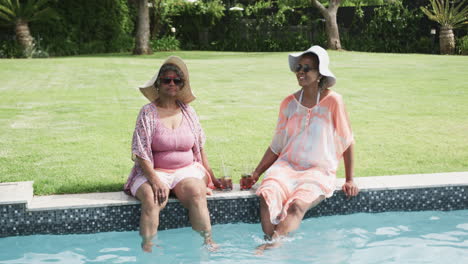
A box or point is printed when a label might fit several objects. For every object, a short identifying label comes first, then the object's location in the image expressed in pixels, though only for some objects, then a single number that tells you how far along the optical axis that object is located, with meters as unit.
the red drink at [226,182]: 4.81
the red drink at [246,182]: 4.82
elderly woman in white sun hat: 4.60
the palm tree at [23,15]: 23.34
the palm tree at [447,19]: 23.80
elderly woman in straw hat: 4.46
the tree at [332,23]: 26.47
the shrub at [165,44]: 28.14
